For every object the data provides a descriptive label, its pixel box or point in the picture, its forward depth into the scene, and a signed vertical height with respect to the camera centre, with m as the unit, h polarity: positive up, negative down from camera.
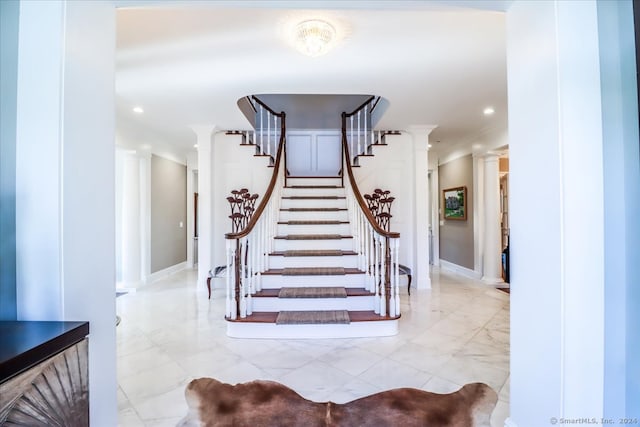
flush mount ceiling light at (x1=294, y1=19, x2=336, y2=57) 2.06 +1.32
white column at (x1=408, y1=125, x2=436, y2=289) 4.73 +0.17
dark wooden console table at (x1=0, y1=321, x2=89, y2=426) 0.81 -0.48
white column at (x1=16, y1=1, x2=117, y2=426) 1.16 +0.20
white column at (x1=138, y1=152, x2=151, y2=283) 5.04 +0.08
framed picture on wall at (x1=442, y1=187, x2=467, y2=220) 5.70 +0.26
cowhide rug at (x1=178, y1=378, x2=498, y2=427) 1.65 -1.17
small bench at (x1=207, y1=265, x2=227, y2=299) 4.16 -0.84
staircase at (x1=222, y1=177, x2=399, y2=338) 2.78 -0.80
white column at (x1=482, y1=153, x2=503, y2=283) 4.93 -0.13
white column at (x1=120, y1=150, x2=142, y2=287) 4.80 -0.04
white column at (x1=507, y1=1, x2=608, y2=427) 1.12 +0.00
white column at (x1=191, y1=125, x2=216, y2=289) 4.59 +0.27
